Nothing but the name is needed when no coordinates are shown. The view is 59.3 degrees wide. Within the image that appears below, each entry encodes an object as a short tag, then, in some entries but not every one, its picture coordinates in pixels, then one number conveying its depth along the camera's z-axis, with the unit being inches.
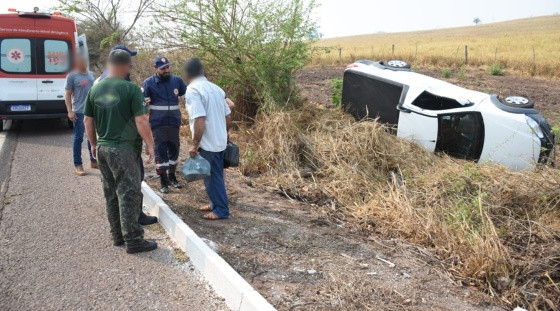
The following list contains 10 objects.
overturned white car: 291.9
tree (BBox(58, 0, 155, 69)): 691.4
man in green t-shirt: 173.3
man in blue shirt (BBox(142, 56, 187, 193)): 242.8
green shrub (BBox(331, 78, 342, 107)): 413.2
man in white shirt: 201.5
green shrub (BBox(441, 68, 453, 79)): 906.4
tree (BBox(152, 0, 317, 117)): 380.5
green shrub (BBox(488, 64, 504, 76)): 986.1
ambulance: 391.9
